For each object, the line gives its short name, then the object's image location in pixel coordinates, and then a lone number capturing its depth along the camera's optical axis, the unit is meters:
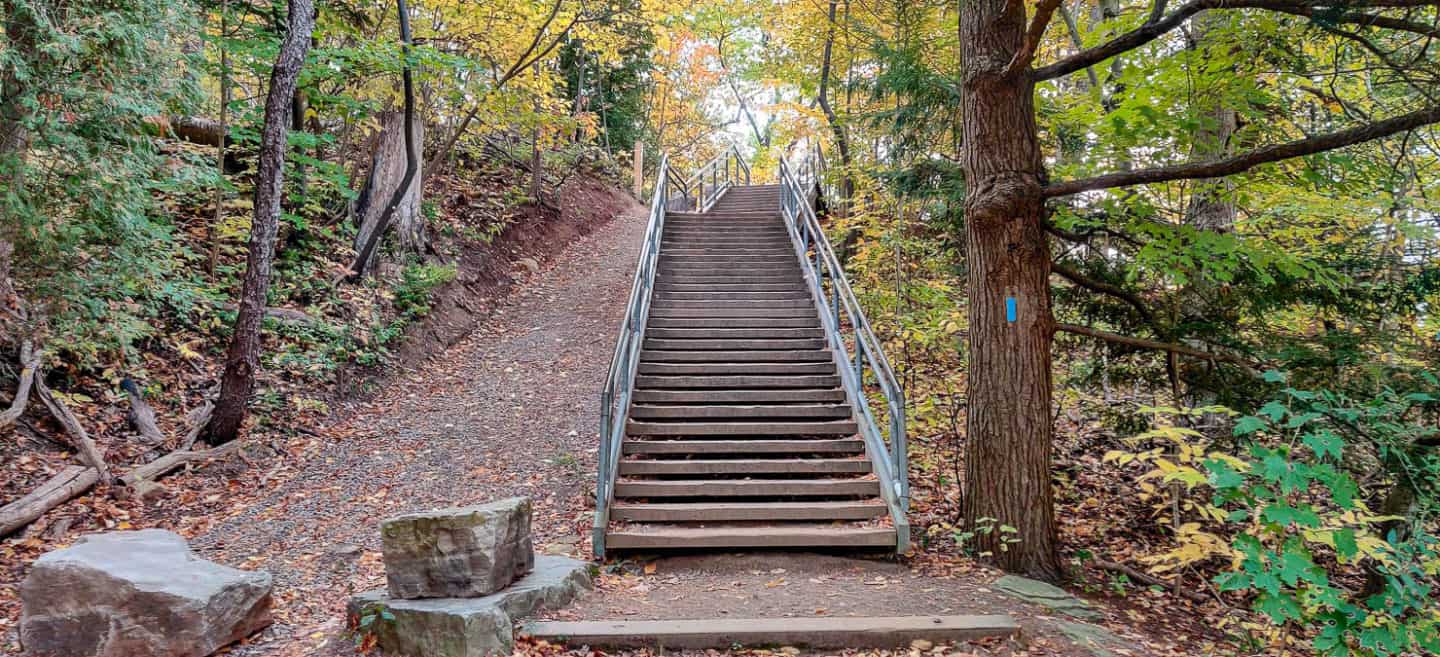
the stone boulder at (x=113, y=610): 3.73
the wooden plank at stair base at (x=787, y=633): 4.18
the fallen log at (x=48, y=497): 5.19
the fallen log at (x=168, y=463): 6.16
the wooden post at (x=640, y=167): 22.62
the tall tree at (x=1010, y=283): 5.30
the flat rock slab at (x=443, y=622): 3.86
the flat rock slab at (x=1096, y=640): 4.11
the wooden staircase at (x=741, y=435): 5.84
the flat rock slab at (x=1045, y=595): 4.70
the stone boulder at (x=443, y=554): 4.15
